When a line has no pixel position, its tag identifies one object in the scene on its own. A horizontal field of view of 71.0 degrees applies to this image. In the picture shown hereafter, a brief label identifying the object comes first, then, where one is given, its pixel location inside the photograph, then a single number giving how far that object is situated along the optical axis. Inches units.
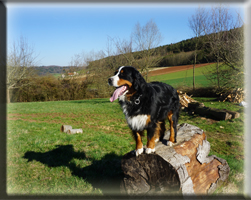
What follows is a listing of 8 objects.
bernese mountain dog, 125.0
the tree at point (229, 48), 383.2
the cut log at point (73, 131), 304.7
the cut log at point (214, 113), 376.8
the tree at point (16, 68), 684.1
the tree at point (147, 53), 635.3
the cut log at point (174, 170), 123.6
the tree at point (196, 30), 674.2
